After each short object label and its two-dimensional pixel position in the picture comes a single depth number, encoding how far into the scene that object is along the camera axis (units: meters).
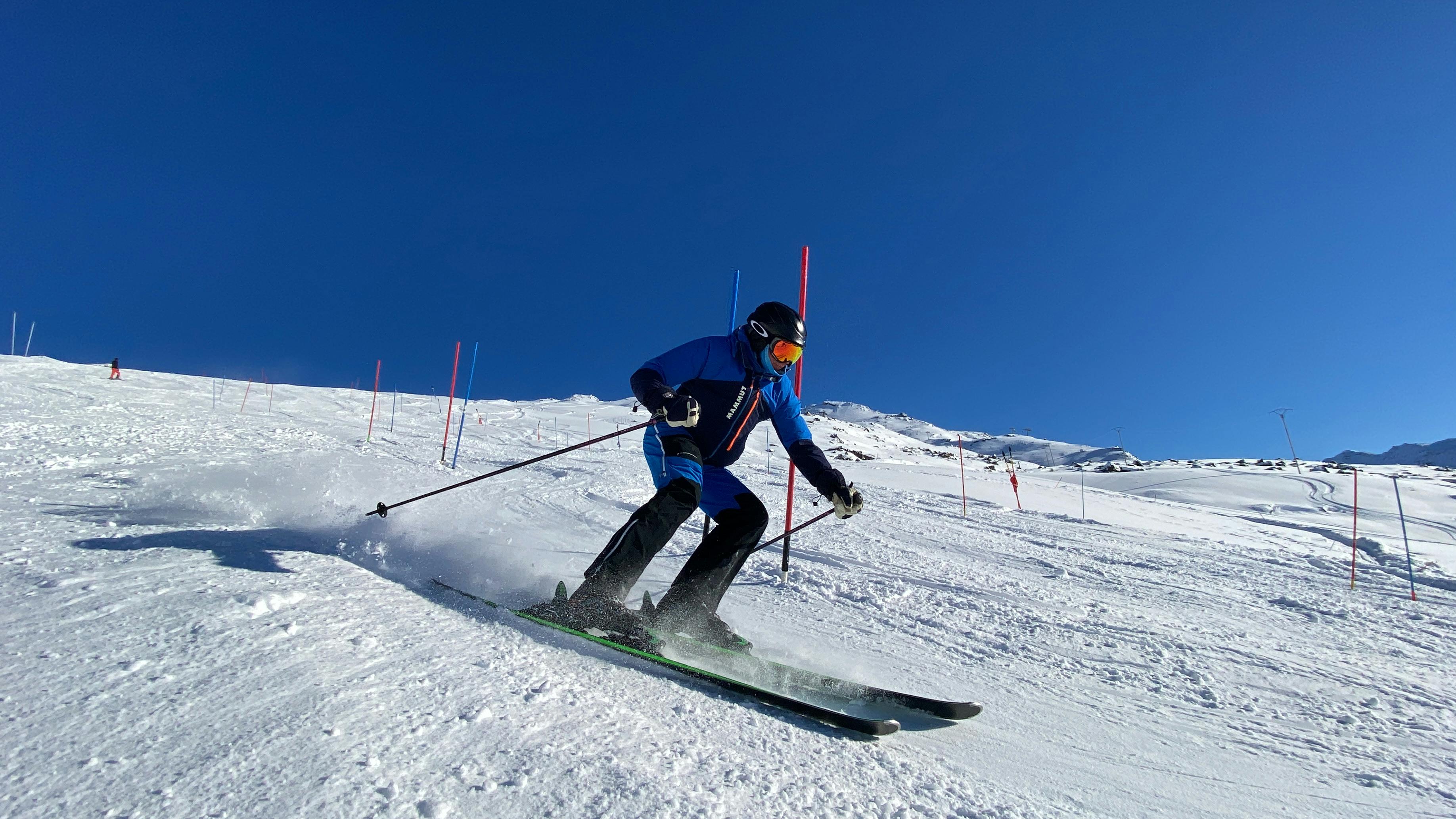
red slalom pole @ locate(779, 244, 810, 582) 5.80
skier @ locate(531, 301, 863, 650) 2.97
